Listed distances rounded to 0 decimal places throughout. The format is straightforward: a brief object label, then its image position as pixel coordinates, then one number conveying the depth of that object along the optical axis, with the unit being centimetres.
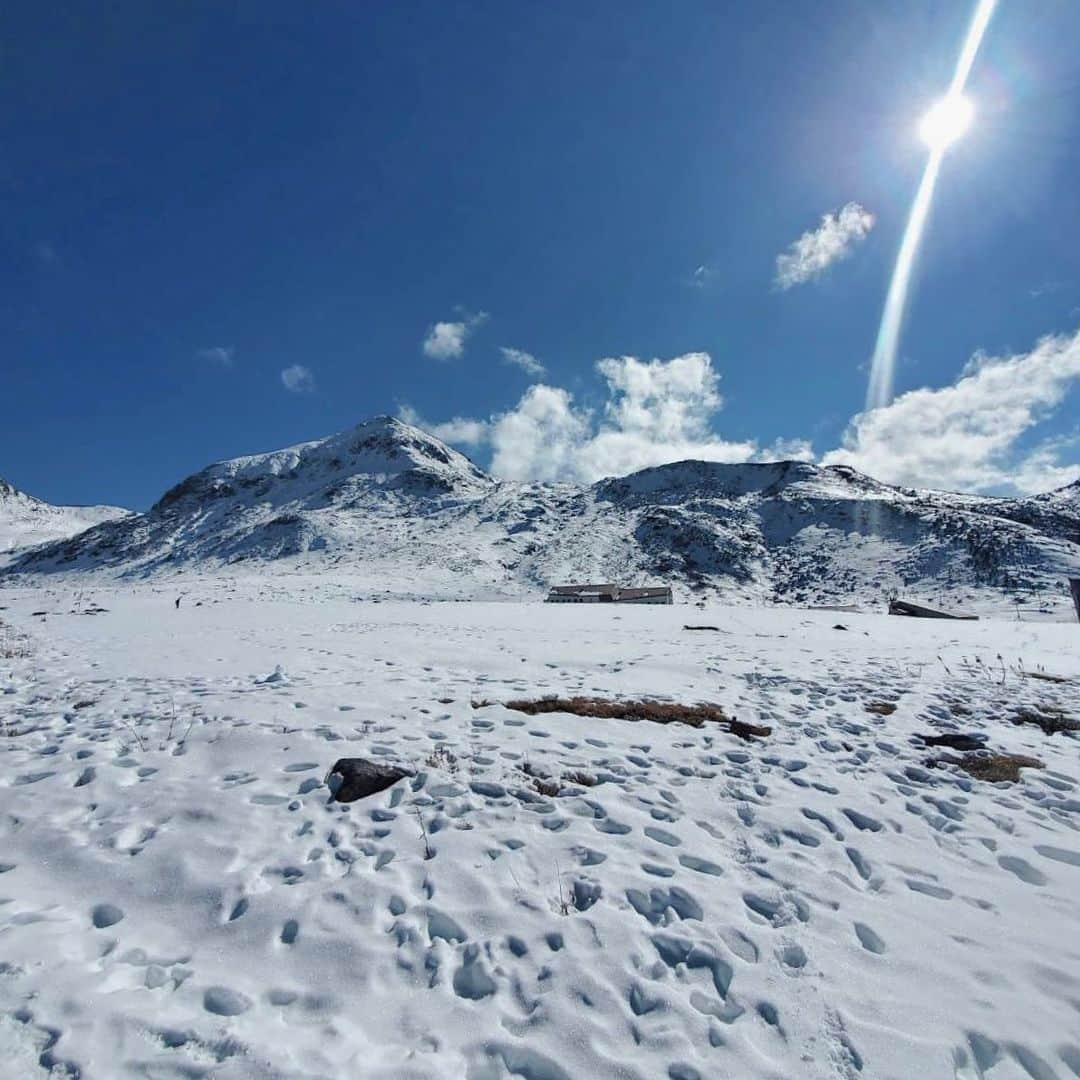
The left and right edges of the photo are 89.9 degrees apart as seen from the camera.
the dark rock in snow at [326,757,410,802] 625
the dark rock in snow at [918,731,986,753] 789
